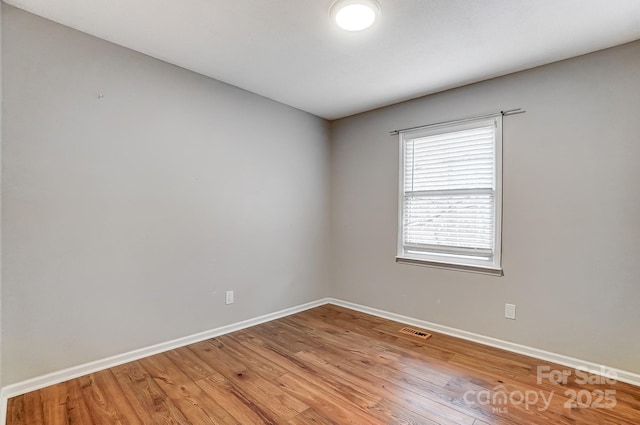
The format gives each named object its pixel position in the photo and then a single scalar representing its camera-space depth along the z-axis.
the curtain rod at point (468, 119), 2.71
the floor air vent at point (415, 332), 3.01
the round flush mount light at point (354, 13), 1.84
